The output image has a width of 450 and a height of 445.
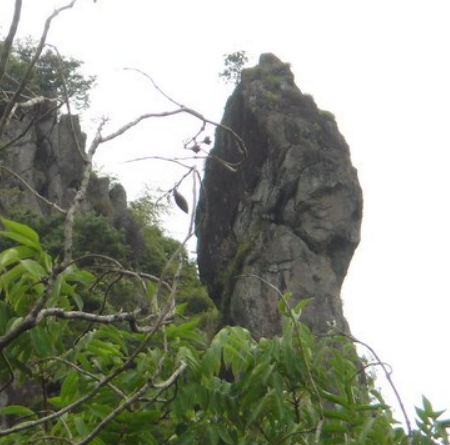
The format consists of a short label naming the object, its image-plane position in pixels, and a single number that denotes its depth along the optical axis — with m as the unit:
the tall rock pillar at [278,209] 56.56
